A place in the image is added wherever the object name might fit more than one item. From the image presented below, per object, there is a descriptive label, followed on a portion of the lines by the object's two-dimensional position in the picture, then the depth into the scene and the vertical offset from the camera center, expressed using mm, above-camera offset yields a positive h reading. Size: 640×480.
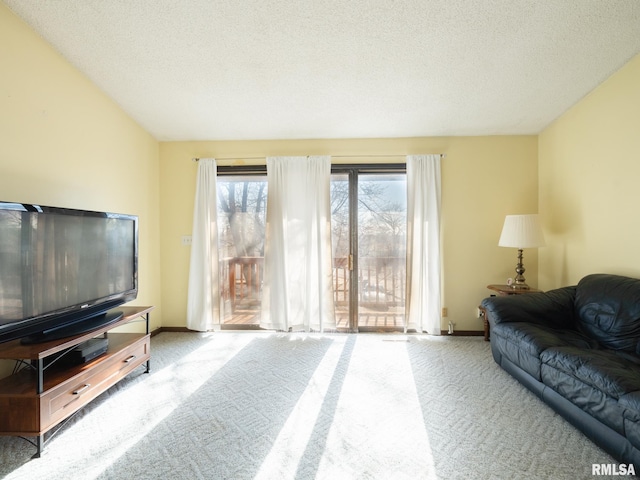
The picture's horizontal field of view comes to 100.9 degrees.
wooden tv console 1461 -867
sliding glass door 3367 +110
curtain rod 3329 +1093
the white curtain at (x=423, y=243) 3234 -20
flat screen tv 1480 -179
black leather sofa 1360 -743
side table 2756 -527
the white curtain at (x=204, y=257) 3332 -180
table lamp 2707 +81
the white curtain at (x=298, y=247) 3297 -60
